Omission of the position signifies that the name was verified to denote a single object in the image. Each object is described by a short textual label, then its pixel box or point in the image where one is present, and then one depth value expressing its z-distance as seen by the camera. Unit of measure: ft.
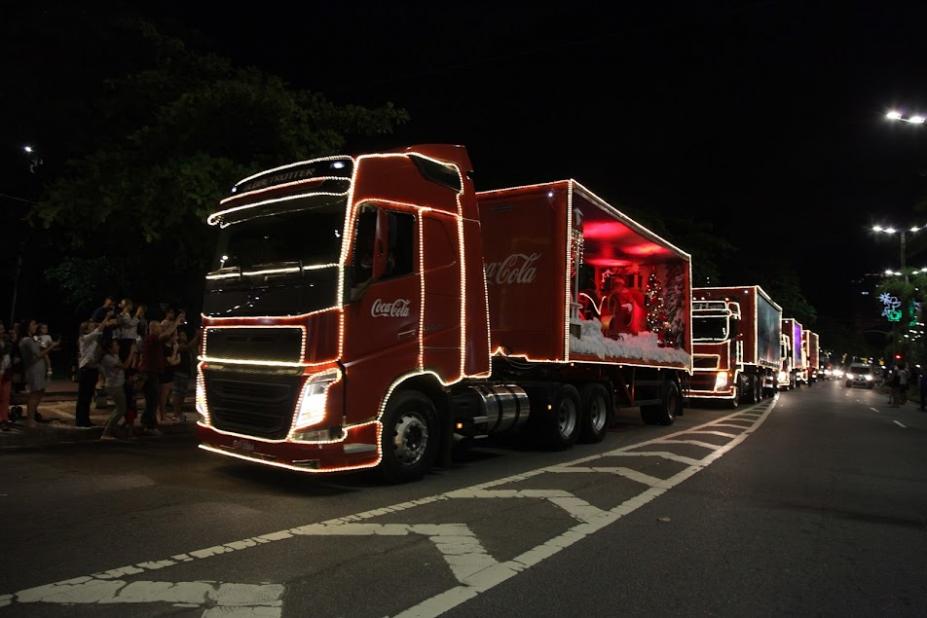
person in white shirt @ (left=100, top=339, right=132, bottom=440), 32.12
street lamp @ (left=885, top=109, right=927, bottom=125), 63.98
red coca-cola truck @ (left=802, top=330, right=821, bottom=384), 156.15
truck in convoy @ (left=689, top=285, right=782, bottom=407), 64.59
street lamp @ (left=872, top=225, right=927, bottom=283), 131.79
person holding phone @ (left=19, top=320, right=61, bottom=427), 33.14
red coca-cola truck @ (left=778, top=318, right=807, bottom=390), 112.00
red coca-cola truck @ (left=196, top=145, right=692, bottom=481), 21.04
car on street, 161.17
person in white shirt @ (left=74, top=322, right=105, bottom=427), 33.17
